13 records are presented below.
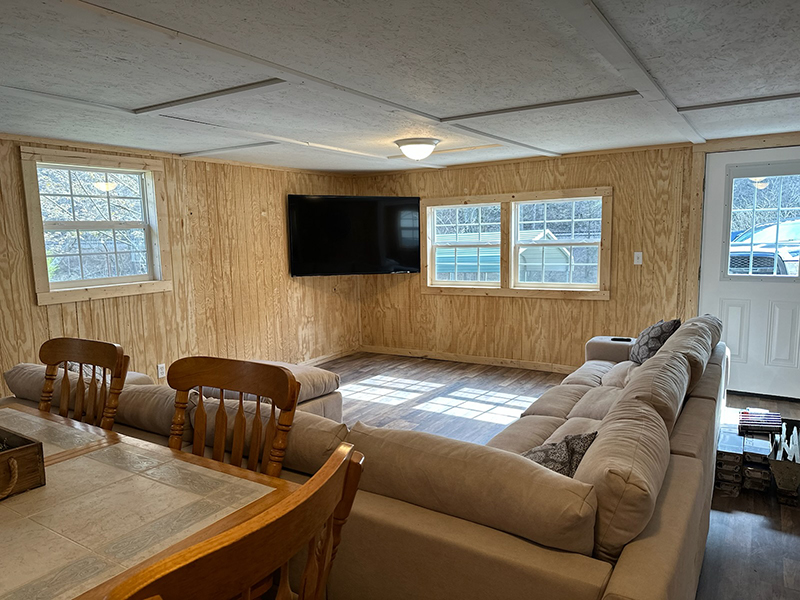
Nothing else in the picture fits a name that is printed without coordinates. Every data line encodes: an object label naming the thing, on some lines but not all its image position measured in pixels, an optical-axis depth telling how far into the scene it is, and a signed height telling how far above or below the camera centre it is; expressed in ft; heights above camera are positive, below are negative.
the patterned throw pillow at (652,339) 12.32 -2.28
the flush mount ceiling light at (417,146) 14.38 +2.49
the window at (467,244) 20.27 -0.12
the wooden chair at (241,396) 5.28 -1.49
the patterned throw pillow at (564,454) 5.70 -2.28
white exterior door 15.11 -0.77
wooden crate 4.15 -1.65
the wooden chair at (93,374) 6.39 -1.55
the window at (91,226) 13.56 +0.60
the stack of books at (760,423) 10.32 -3.55
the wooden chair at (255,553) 2.06 -1.26
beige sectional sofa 4.40 -2.51
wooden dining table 3.25 -1.89
